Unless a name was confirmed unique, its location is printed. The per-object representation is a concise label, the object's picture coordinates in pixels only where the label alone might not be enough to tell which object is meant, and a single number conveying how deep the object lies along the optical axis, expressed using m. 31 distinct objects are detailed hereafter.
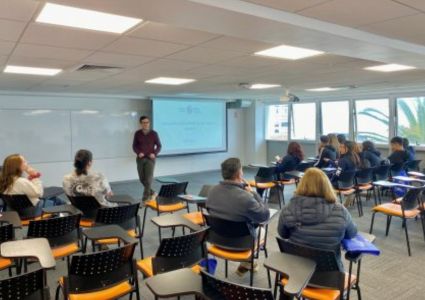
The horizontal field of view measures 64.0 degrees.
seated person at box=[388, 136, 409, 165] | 6.28
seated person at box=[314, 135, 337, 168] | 6.64
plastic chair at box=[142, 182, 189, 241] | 4.43
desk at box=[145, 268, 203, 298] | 1.73
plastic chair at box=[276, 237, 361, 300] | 2.17
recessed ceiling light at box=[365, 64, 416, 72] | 4.84
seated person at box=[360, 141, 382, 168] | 6.47
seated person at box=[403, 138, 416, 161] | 6.59
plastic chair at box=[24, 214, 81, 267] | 2.82
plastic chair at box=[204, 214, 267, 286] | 2.82
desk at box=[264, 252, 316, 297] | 1.79
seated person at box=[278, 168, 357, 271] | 2.35
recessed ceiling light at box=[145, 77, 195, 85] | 5.88
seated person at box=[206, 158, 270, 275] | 2.88
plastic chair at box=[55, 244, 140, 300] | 2.13
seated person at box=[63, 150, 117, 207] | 3.73
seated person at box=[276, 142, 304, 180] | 6.21
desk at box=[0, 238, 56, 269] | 2.10
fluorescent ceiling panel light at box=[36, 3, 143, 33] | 2.32
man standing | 6.72
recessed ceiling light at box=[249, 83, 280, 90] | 6.85
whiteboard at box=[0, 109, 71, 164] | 7.47
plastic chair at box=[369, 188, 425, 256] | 4.04
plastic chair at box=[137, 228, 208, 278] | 2.39
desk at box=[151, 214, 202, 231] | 2.87
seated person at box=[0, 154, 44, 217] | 3.74
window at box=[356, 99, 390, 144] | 9.29
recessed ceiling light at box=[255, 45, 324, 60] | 3.59
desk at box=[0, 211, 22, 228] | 2.90
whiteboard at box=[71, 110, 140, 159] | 8.34
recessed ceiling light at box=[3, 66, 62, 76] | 4.56
